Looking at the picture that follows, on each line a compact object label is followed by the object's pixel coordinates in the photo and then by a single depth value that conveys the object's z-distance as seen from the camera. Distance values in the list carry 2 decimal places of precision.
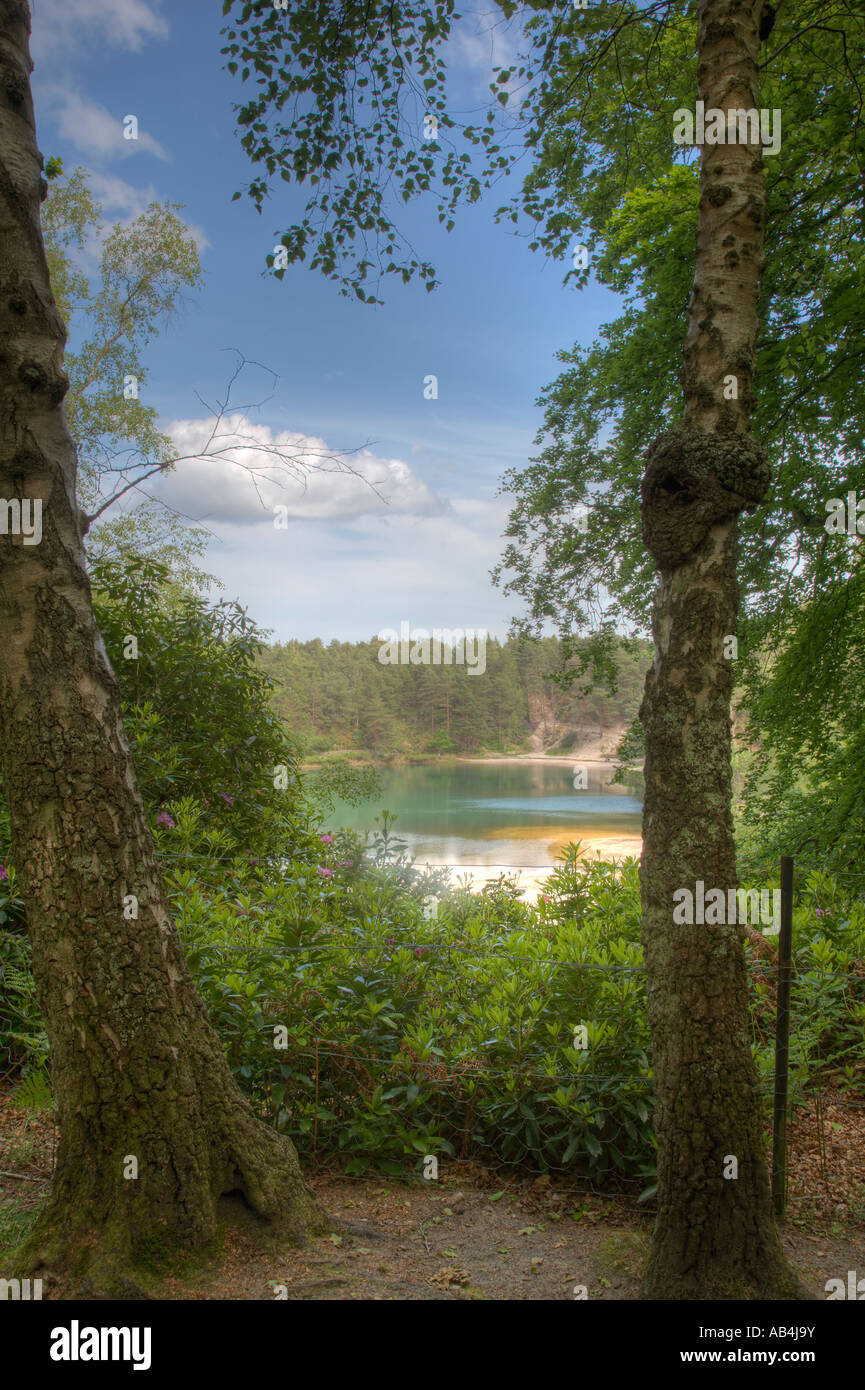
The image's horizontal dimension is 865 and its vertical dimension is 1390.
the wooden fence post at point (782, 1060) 2.43
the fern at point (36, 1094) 2.92
